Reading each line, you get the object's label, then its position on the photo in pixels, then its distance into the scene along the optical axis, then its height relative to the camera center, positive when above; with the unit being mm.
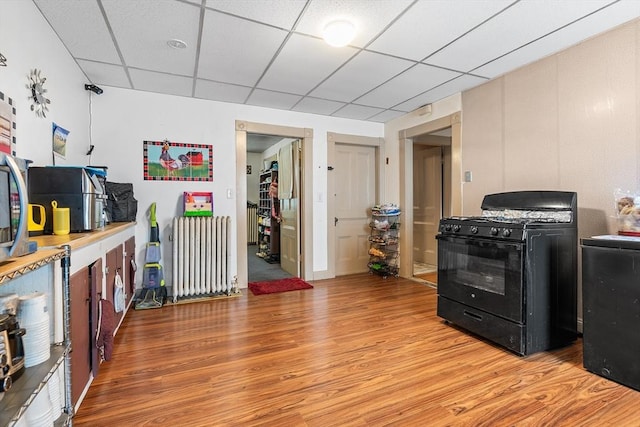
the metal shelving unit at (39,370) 927 -578
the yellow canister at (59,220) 1781 -39
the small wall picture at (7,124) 1721 +513
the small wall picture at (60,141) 2479 +600
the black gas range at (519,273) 2256 -494
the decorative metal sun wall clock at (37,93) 2088 +840
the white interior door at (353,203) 4988 +137
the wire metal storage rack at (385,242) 4816 -477
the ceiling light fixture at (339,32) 2285 +1334
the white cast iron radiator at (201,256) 3611 -516
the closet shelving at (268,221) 6220 -203
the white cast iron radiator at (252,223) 8664 -308
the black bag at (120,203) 3146 +104
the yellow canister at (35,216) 1629 -25
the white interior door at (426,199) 5668 +210
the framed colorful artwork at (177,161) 3756 +635
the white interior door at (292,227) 4801 -248
